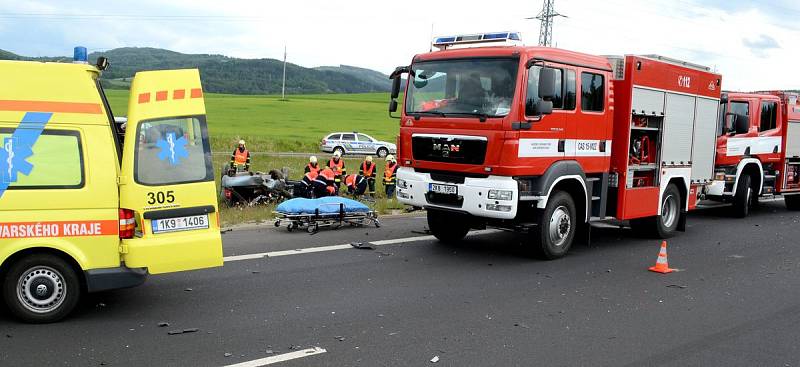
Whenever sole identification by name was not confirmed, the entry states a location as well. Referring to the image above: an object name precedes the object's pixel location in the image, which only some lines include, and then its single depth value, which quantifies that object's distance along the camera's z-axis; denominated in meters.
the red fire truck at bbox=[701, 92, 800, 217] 13.83
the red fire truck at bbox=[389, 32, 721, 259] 8.37
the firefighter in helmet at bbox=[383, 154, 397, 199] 17.95
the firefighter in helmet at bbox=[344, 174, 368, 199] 16.91
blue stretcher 10.77
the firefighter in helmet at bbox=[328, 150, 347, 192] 16.75
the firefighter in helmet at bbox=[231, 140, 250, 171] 20.21
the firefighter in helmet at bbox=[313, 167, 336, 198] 14.95
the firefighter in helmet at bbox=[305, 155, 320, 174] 15.54
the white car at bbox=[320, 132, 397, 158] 39.09
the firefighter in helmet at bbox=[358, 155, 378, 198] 17.52
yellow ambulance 5.55
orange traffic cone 8.62
